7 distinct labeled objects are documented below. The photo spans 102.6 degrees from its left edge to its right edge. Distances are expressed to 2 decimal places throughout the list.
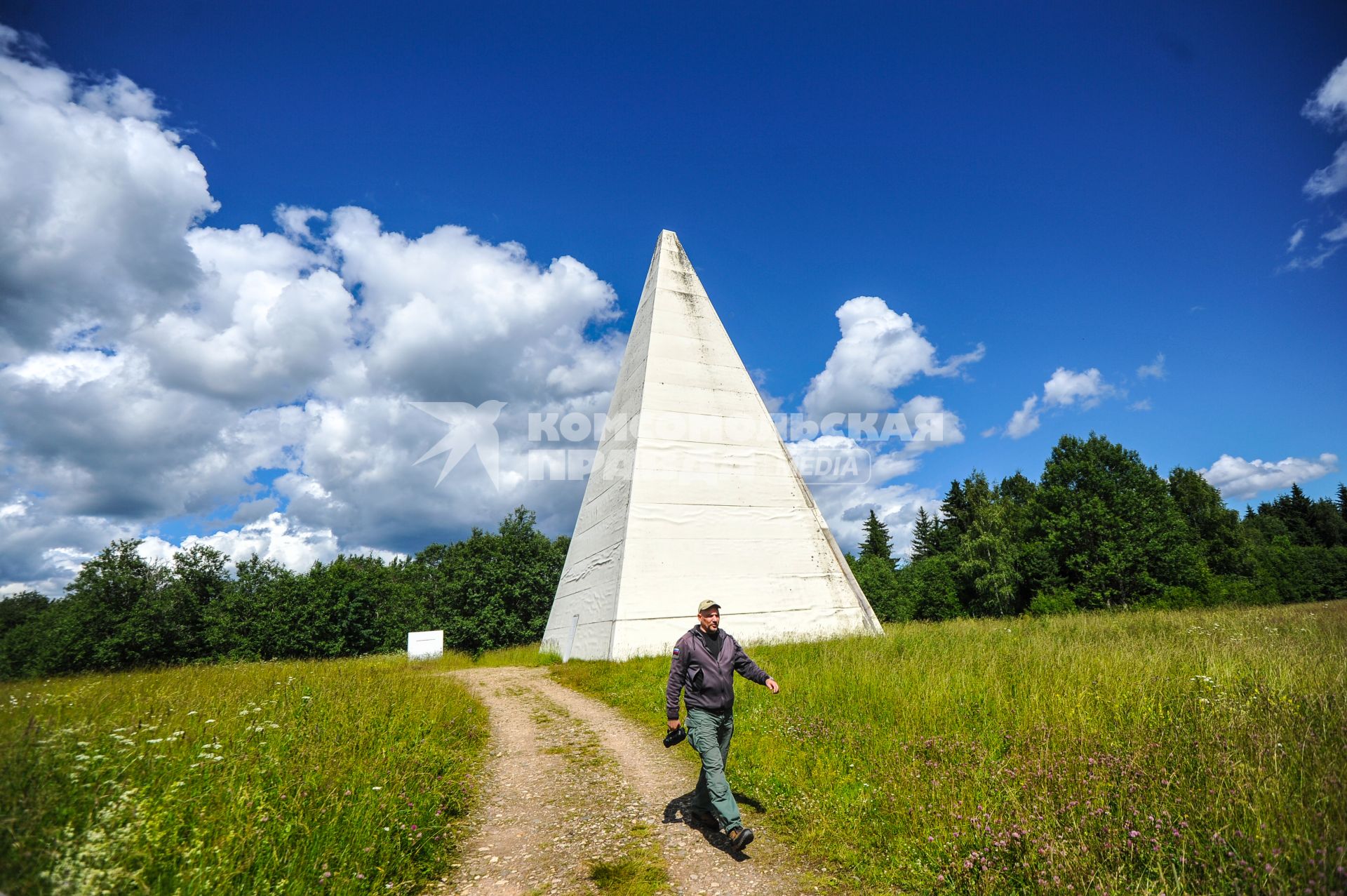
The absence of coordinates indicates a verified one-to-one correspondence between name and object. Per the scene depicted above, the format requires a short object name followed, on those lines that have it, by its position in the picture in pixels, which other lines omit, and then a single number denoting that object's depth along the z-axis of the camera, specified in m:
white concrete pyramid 15.20
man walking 4.83
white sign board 24.72
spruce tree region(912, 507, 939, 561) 62.47
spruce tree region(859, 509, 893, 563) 67.44
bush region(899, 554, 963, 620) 44.91
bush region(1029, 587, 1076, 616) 33.31
